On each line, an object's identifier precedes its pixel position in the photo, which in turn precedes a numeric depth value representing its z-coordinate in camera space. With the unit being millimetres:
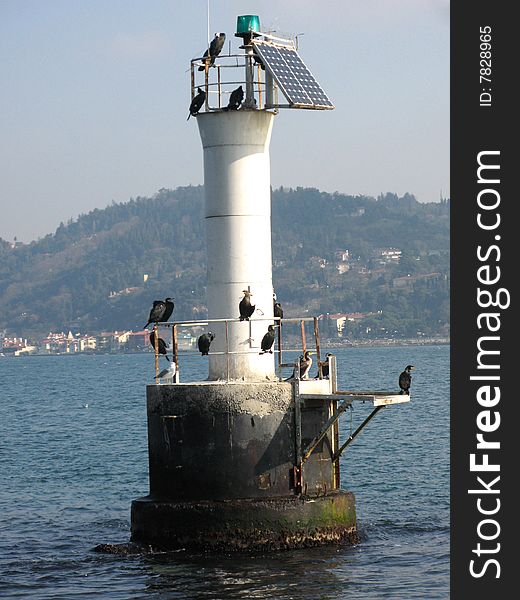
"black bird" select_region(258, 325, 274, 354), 26469
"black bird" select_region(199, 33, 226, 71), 26906
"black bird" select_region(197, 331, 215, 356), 26234
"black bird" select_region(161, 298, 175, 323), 26969
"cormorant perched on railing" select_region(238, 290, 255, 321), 26266
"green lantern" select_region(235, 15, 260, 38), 27078
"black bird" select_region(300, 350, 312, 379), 27266
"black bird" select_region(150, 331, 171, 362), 26786
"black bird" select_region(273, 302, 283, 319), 27297
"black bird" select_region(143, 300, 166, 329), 26844
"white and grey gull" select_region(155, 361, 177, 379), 26530
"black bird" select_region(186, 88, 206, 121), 26625
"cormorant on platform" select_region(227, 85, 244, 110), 26609
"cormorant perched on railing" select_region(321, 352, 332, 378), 27234
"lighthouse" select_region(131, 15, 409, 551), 25359
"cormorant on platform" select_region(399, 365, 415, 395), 26922
